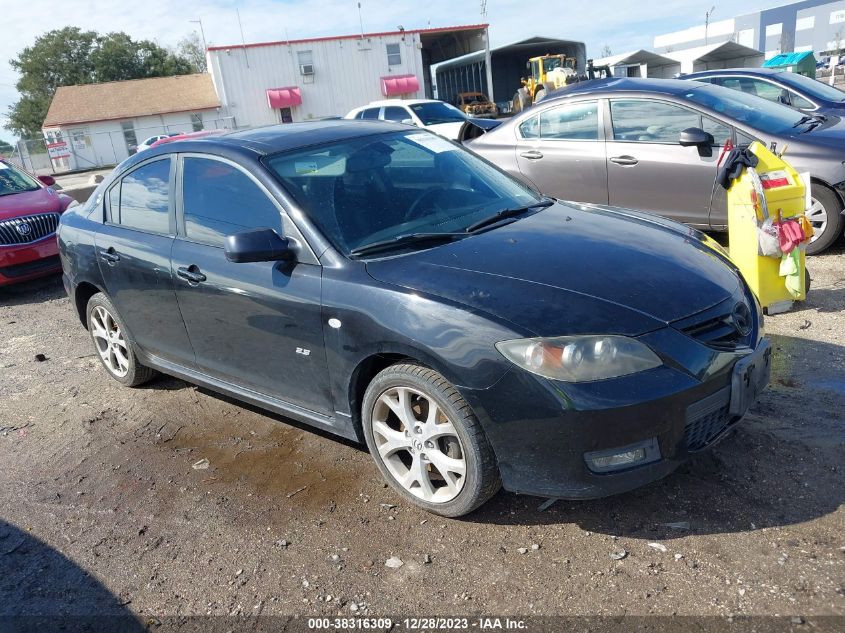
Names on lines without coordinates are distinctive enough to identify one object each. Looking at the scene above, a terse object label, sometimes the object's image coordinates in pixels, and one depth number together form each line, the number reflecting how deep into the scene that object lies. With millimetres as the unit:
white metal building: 41938
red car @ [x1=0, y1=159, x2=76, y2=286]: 8492
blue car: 9438
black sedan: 2720
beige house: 45750
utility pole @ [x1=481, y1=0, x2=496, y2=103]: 42797
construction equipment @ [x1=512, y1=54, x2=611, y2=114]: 25016
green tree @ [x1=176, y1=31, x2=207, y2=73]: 80875
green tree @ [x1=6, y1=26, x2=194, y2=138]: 64438
